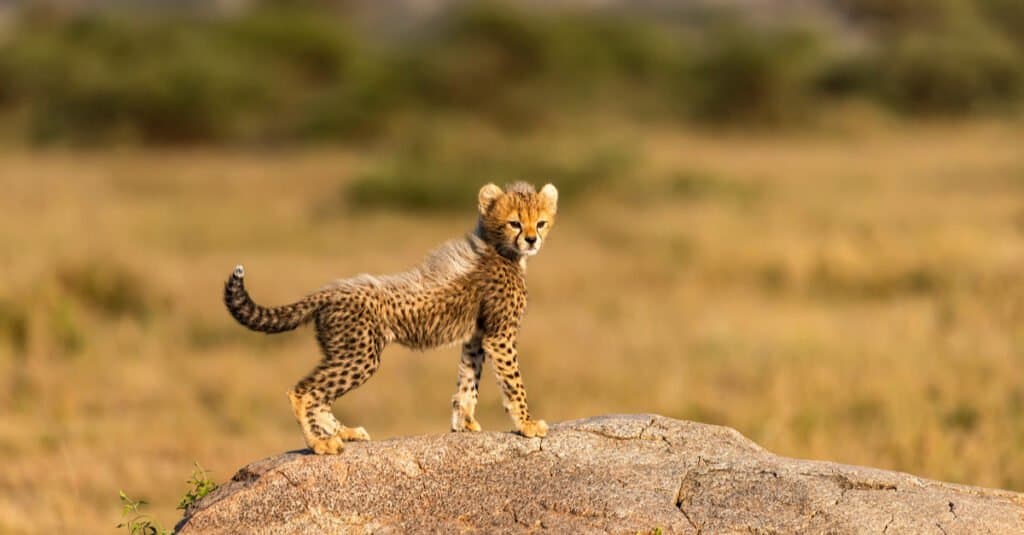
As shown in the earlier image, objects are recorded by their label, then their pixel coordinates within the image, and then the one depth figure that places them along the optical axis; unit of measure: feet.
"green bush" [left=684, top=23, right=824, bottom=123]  252.83
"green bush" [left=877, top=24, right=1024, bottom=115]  258.98
